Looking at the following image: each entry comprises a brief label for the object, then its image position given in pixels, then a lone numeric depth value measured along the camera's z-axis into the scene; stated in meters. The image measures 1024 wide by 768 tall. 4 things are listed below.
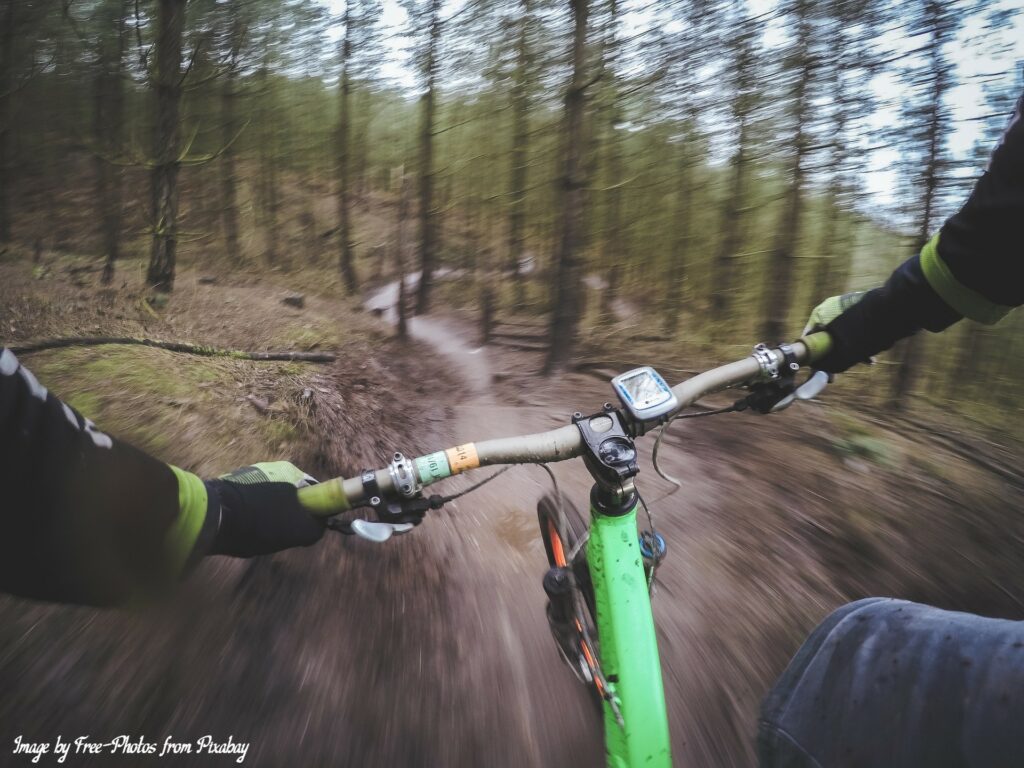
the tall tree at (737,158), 6.66
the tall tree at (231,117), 5.67
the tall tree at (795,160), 6.23
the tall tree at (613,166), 5.82
